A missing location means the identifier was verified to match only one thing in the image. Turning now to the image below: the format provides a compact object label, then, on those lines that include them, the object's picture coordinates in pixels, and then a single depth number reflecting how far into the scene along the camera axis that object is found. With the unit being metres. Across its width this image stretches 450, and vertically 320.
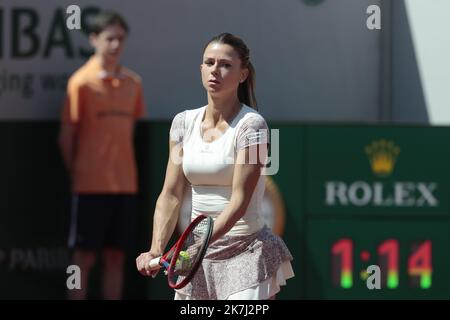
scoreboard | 15.69
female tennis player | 9.15
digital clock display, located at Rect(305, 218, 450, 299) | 15.71
